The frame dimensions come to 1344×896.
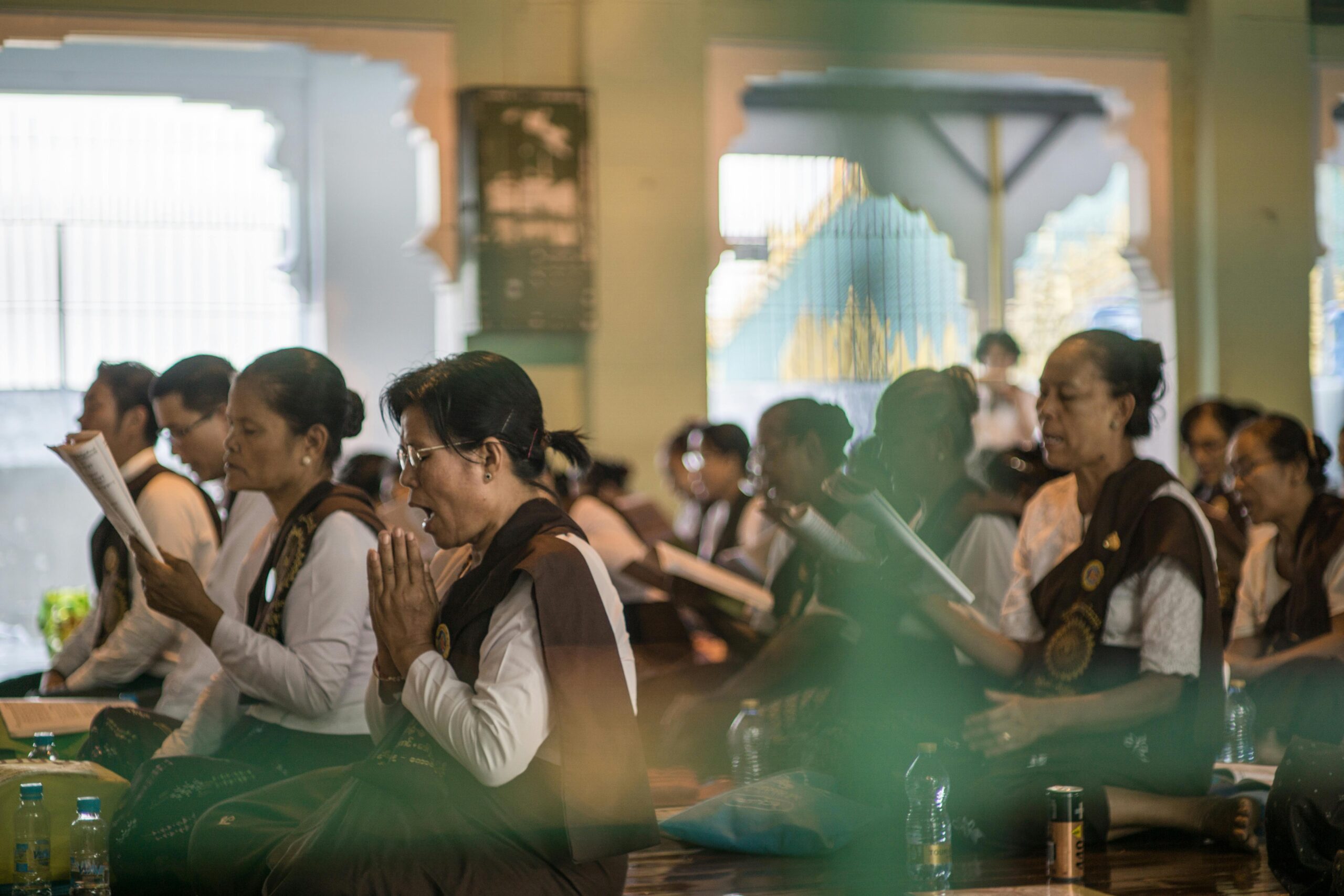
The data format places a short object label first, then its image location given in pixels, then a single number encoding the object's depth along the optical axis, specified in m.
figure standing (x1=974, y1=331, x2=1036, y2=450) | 6.39
